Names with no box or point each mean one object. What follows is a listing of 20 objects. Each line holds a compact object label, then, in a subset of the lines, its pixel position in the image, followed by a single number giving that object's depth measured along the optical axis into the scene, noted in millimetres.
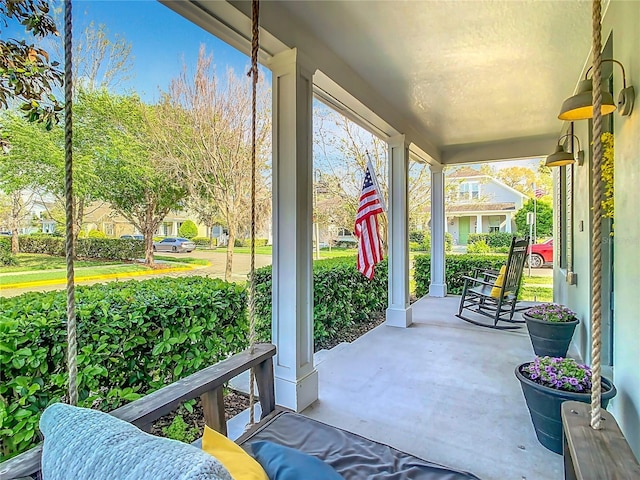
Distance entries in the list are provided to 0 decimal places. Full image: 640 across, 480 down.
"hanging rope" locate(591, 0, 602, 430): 1089
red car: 10672
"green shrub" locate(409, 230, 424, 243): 8531
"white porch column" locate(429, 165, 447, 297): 6242
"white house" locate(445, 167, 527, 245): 10672
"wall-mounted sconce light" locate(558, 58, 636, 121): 1601
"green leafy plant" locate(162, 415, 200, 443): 1960
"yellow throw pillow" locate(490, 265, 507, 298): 4535
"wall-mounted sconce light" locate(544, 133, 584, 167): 3289
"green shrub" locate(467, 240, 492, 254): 9448
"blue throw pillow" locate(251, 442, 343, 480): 872
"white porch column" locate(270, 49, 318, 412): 2330
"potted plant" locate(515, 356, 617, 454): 1807
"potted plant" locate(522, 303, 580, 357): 3041
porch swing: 622
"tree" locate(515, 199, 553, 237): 10219
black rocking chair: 4359
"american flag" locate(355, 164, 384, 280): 3687
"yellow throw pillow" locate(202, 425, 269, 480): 836
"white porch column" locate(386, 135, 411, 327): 4402
